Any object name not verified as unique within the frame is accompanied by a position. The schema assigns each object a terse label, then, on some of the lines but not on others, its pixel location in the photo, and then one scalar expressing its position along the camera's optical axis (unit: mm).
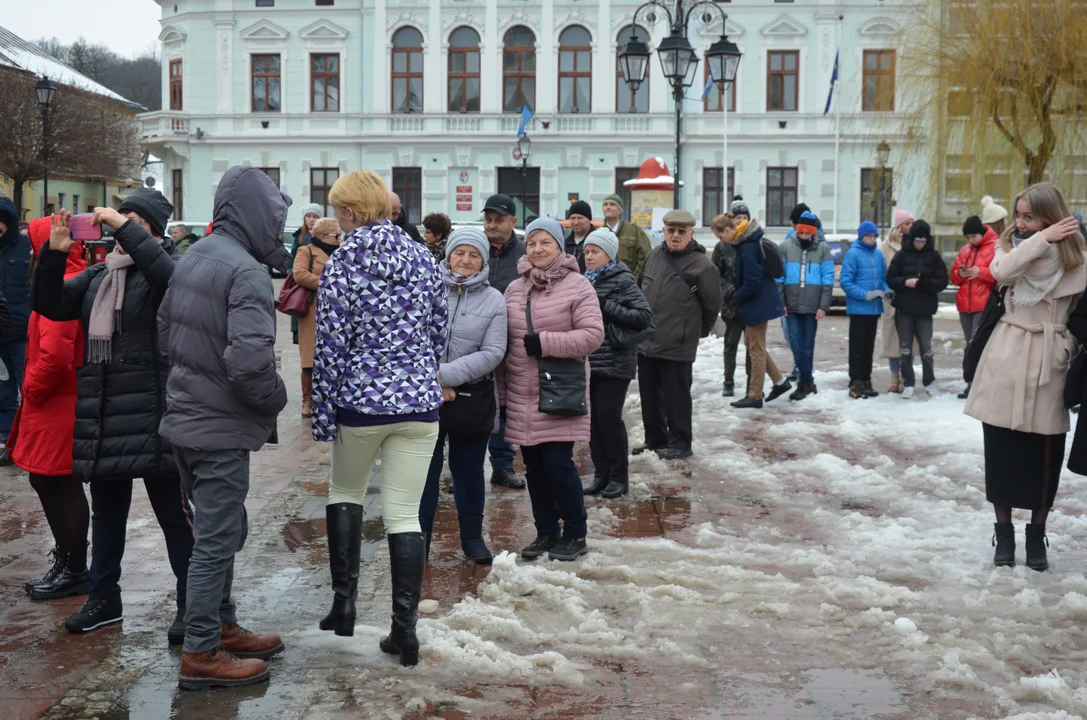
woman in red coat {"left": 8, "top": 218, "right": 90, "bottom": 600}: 5816
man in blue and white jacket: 12859
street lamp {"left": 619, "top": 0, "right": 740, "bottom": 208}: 14898
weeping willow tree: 21602
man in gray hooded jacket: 4789
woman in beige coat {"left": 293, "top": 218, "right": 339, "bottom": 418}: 10961
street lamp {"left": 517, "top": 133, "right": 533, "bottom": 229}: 40109
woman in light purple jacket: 6238
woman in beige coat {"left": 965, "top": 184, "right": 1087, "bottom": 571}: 6633
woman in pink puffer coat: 6770
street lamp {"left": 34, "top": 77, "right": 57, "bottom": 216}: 28344
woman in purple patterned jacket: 5082
